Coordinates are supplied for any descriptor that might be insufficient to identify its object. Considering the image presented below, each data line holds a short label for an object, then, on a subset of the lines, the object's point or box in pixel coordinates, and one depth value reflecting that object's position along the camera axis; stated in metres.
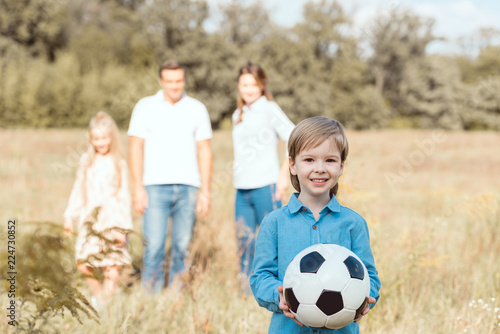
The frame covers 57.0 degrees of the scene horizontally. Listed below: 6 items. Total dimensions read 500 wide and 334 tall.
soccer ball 1.68
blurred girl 4.12
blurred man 4.13
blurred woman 4.23
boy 1.86
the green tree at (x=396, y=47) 46.12
